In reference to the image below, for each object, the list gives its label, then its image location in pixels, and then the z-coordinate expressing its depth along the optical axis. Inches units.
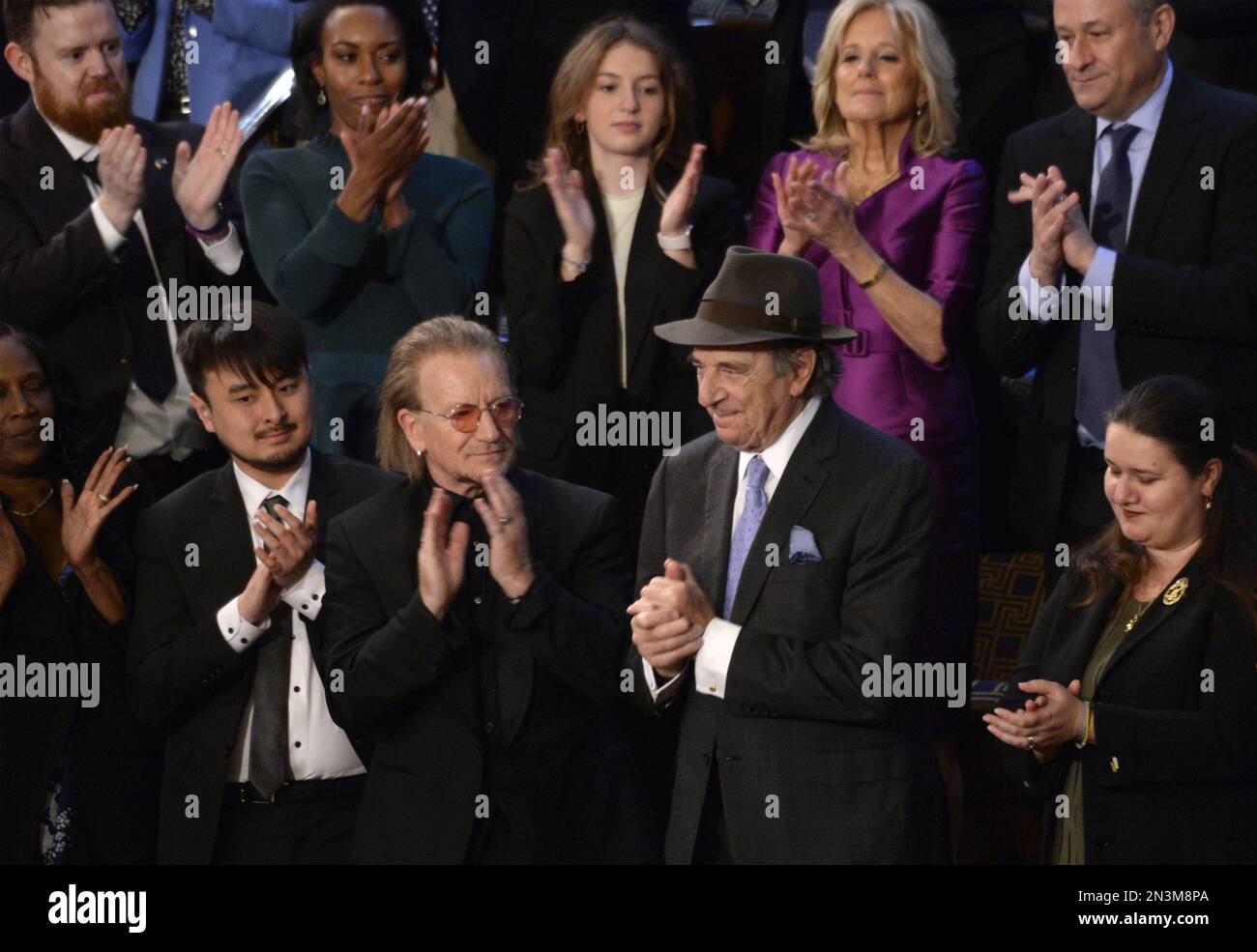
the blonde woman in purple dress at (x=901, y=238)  382.9
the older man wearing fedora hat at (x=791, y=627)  310.2
